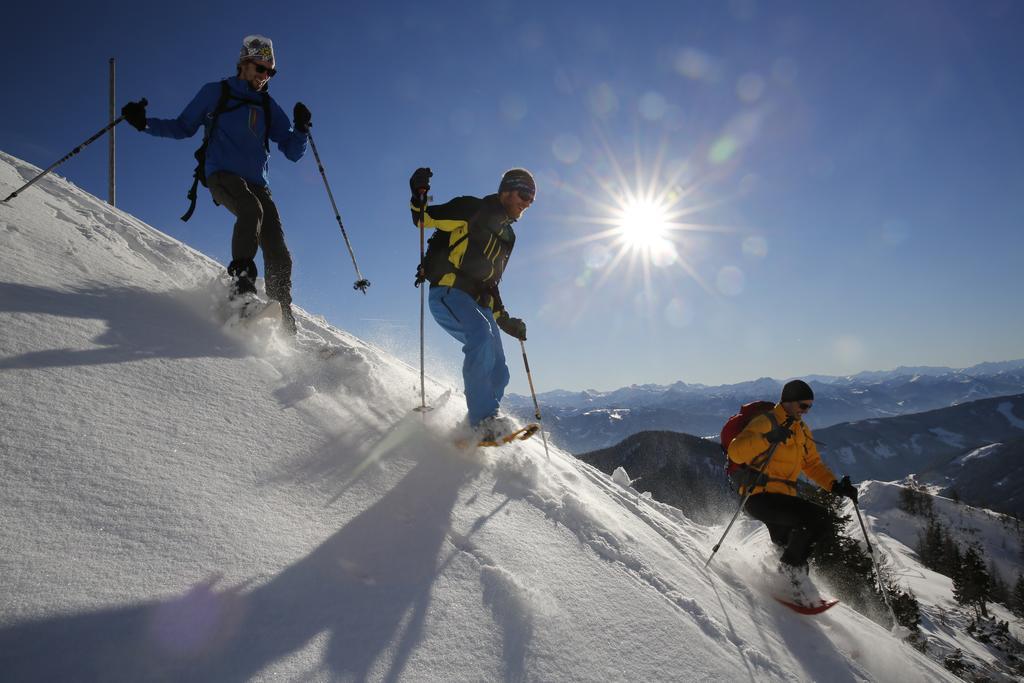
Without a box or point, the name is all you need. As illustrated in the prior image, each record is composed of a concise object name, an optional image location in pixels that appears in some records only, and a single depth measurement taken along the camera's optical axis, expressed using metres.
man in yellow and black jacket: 3.90
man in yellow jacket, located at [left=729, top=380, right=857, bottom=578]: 4.41
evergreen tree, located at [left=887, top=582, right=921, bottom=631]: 17.20
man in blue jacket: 4.17
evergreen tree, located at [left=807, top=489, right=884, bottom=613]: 23.05
